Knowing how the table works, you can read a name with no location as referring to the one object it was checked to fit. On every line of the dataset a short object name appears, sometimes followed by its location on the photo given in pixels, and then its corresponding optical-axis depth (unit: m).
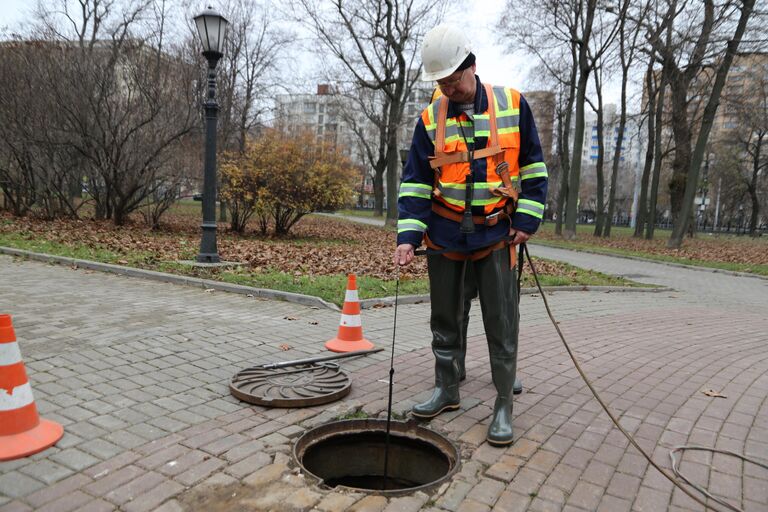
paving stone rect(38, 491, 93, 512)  2.39
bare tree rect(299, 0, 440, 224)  26.61
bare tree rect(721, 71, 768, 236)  23.77
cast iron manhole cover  3.69
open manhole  3.24
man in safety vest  3.12
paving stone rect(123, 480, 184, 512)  2.43
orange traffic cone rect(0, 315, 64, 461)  2.88
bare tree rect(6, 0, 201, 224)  15.79
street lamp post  9.59
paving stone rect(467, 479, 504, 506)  2.59
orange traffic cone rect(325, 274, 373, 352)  5.19
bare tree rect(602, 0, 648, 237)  23.27
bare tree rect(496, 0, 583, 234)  25.00
